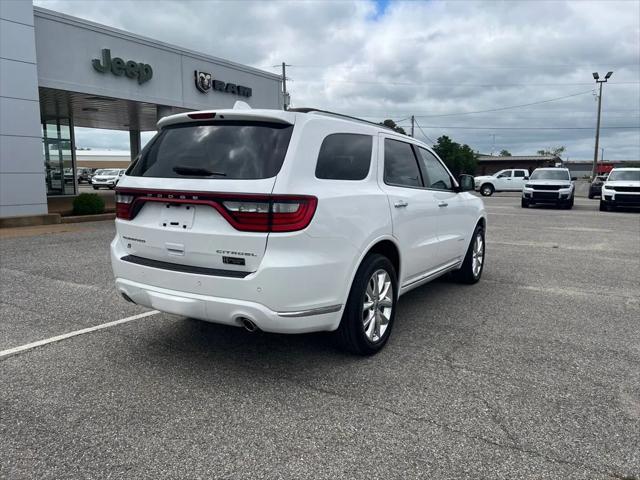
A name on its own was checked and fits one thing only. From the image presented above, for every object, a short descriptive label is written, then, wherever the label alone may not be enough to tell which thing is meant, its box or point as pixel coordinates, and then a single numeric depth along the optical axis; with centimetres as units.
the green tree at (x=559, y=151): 12002
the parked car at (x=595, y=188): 2992
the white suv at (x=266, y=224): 325
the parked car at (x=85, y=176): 5465
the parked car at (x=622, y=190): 1959
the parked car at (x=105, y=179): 3906
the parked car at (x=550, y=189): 2144
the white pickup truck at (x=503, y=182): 3528
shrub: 1482
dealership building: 1277
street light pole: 3741
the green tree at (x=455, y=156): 5575
